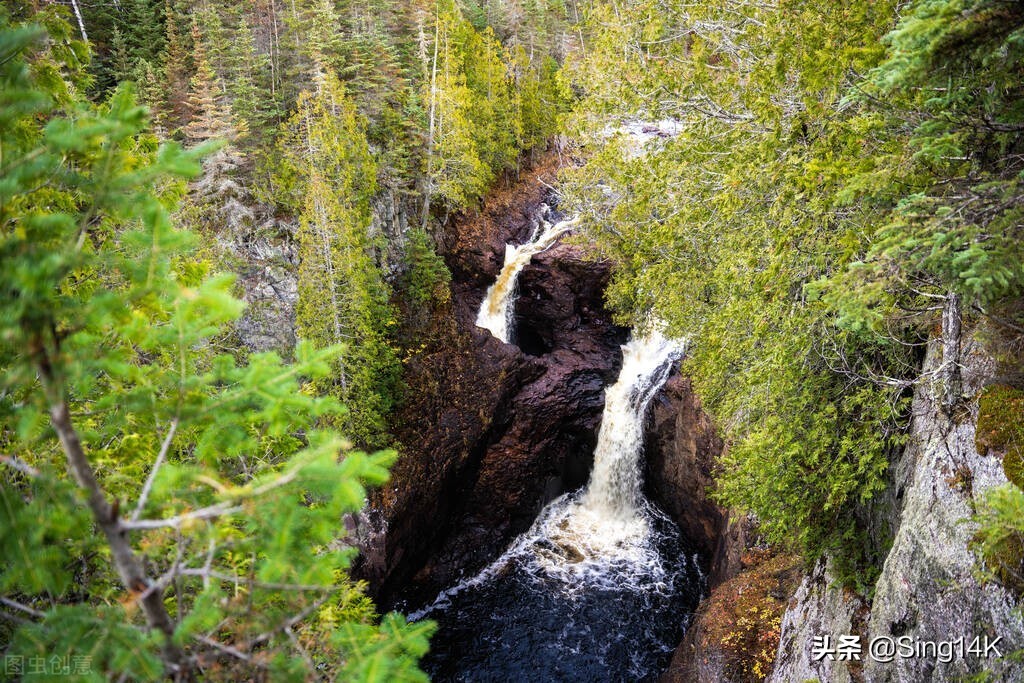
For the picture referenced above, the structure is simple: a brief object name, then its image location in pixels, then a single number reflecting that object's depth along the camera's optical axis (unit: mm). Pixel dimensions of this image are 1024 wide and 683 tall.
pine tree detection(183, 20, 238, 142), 17750
